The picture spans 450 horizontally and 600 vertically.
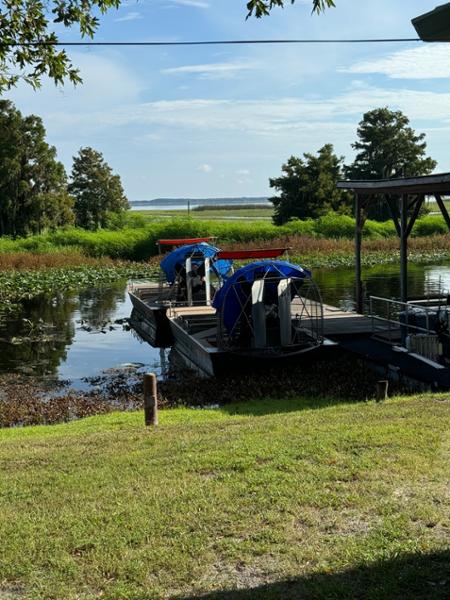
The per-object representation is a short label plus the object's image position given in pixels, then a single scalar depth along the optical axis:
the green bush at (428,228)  70.06
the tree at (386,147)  74.75
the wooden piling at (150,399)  11.27
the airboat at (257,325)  18.41
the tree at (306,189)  72.00
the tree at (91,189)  75.06
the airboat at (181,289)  27.27
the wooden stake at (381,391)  12.36
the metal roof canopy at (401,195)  18.94
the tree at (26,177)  58.25
